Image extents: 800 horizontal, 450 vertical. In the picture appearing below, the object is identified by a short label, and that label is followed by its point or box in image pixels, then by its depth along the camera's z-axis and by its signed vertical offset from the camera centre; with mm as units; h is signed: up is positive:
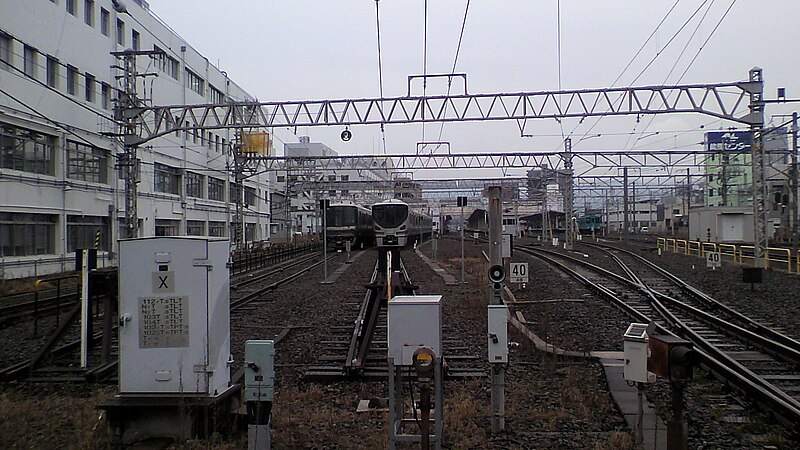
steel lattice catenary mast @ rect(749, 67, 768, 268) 21609 +2115
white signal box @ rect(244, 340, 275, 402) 5262 -1062
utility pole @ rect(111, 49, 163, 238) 23562 +3569
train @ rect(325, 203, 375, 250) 43406 +406
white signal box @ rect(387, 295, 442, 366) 5602 -790
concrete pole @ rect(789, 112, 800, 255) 28753 +1493
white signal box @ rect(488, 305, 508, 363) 6091 -924
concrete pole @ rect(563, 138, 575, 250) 39444 +2027
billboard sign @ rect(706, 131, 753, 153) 36906 +4722
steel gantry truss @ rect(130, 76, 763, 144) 21891 +4091
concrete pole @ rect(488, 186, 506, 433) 6270 -297
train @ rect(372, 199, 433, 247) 39938 +458
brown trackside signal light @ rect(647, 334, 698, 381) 5281 -1022
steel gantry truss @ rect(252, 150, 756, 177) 35928 +3826
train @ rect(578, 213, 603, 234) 79625 +542
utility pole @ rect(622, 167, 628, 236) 43453 +1790
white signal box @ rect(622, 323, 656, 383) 6188 -1152
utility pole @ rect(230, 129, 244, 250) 36938 +2741
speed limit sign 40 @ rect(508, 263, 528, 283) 18422 -1192
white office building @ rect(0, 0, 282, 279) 24328 +3898
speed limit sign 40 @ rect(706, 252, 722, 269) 24302 -1195
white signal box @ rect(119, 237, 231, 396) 6086 -743
